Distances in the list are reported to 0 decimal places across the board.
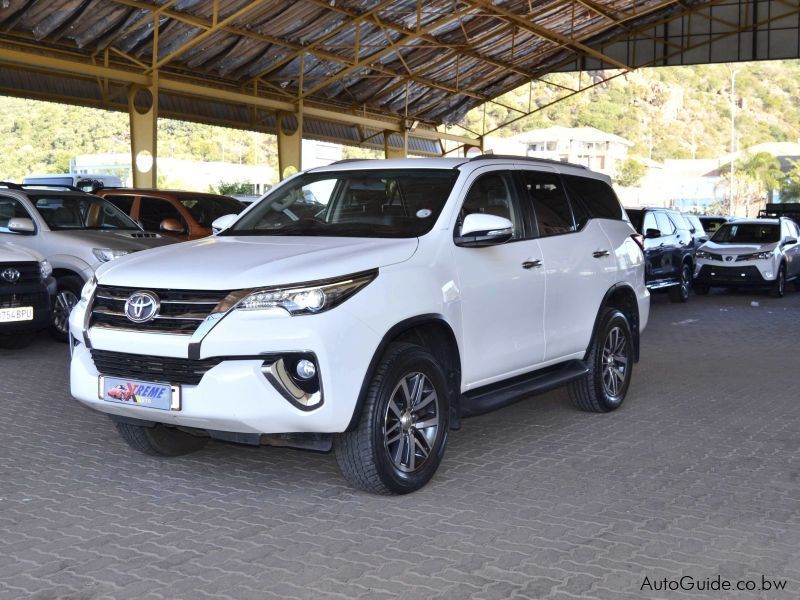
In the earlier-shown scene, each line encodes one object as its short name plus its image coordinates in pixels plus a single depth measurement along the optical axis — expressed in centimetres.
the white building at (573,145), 10538
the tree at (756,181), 10588
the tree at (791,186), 10112
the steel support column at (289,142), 3203
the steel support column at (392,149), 3800
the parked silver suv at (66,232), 1167
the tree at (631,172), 11938
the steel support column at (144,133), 2567
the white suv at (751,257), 1994
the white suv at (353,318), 501
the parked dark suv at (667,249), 1702
